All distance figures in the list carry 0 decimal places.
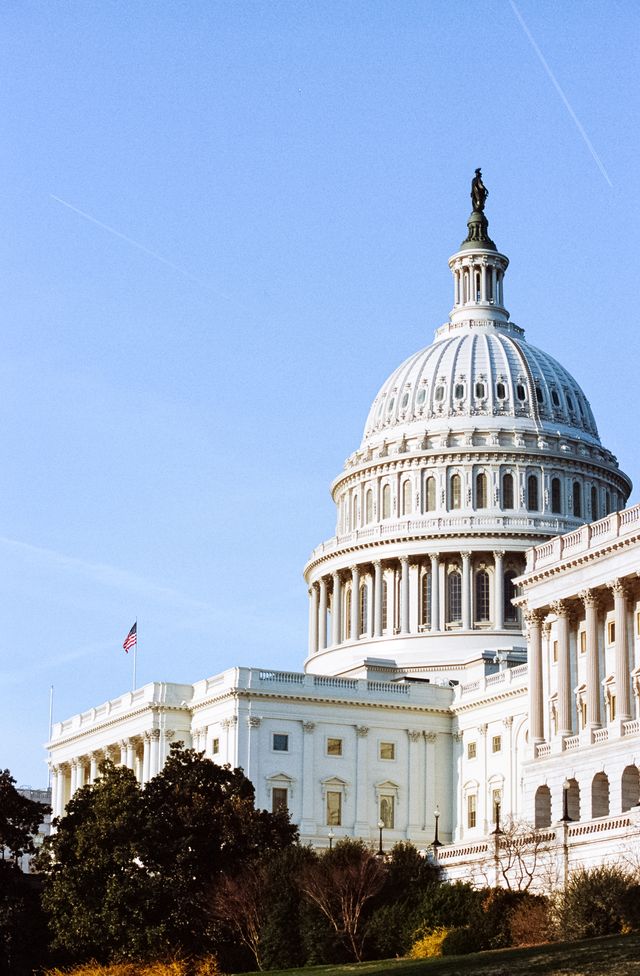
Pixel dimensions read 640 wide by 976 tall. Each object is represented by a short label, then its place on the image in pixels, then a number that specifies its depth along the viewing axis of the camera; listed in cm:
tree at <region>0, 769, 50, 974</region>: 9644
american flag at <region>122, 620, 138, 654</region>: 14738
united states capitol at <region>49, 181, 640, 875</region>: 11244
